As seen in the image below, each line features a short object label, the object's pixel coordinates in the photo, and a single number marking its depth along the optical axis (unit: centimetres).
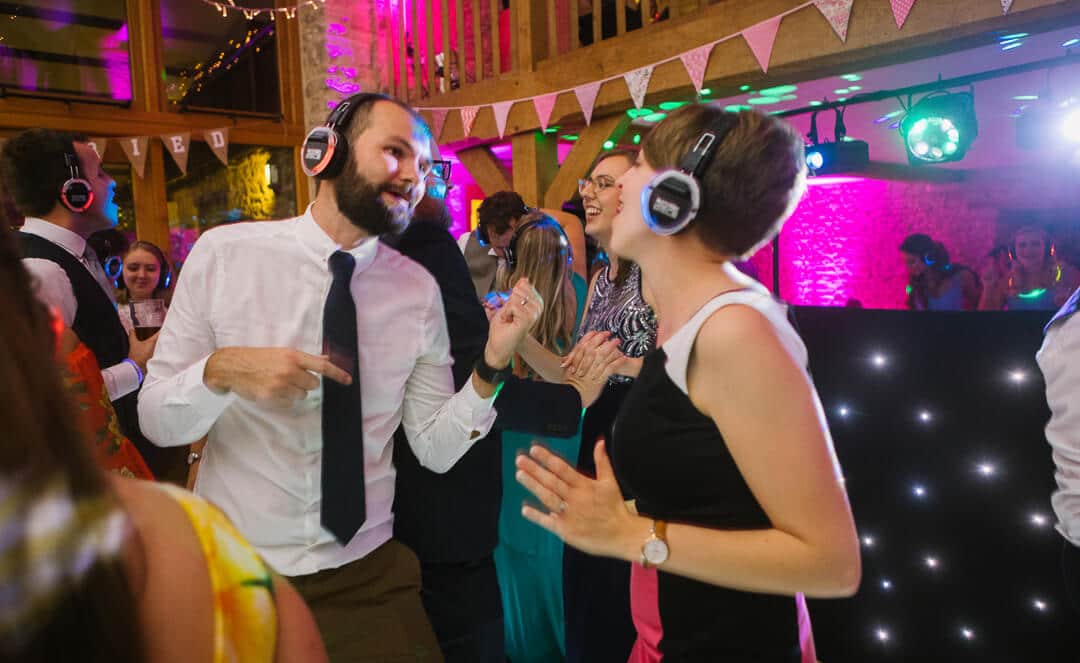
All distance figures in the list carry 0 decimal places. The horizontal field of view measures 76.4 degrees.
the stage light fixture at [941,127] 486
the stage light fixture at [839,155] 563
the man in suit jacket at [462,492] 173
